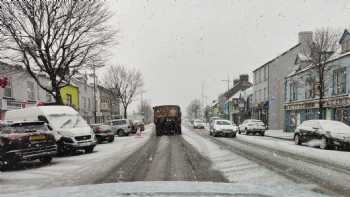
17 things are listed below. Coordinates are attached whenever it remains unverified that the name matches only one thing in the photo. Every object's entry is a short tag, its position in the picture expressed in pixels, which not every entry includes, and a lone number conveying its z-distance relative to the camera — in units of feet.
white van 50.98
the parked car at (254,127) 105.04
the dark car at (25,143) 36.29
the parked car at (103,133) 76.69
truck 106.93
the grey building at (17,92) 83.78
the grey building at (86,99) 159.63
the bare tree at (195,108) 430.61
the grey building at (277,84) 146.92
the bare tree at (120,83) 203.21
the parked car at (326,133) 54.54
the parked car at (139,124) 151.30
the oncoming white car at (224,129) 91.20
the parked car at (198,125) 184.44
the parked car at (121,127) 109.70
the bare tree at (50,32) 65.77
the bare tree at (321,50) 73.61
